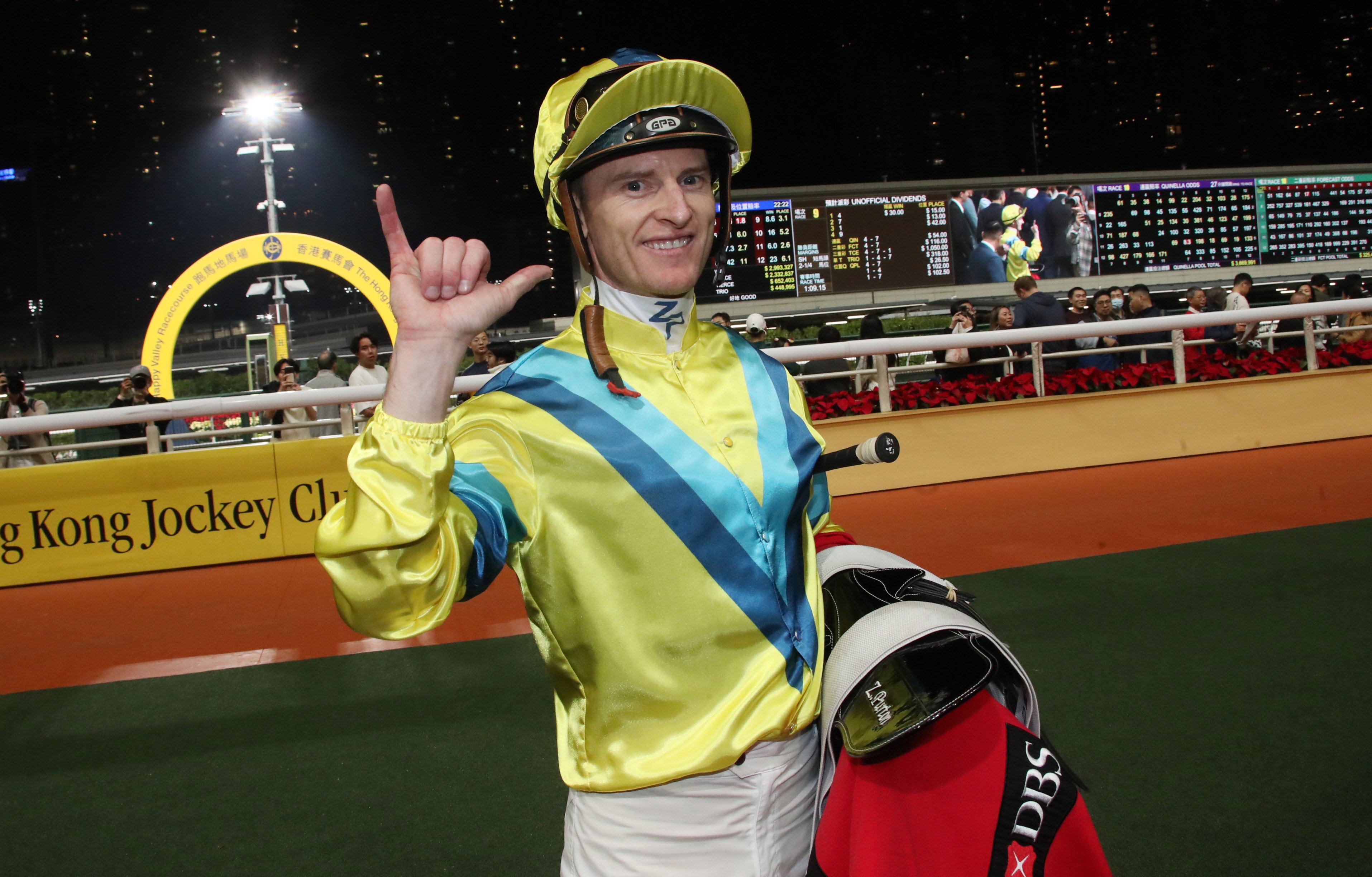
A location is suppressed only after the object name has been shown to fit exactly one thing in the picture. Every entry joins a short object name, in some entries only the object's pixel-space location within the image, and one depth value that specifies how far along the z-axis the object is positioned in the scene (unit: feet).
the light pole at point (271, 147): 43.96
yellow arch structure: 37.01
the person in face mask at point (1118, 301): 30.30
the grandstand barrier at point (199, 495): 17.42
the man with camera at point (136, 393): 22.65
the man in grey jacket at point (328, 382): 22.65
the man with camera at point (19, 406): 24.81
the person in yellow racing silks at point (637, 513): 3.13
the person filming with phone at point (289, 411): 22.36
